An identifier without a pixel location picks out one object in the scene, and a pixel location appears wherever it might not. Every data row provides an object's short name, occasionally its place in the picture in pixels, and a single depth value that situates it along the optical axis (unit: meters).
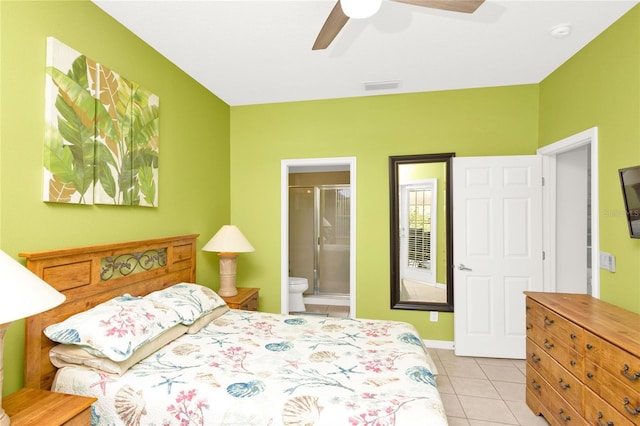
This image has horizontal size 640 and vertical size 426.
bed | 1.40
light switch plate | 2.19
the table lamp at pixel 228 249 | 3.09
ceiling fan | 1.52
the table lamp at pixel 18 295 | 1.11
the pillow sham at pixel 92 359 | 1.62
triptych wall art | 1.77
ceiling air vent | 3.24
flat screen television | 1.83
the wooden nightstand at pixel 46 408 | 1.30
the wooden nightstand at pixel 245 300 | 3.02
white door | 3.14
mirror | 3.51
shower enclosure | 5.50
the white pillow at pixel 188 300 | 2.16
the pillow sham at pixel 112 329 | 1.61
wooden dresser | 1.44
